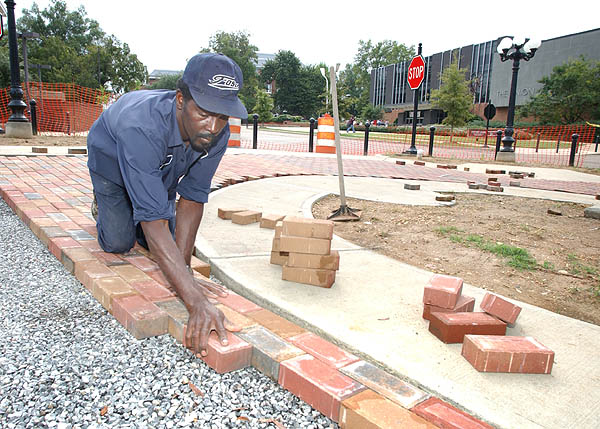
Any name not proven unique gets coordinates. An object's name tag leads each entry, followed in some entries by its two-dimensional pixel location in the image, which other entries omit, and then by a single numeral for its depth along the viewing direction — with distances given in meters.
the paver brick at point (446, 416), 1.57
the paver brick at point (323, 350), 1.93
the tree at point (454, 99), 29.69
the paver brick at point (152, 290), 2.40
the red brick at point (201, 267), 2.88
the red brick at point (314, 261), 2.74
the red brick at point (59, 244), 3.14
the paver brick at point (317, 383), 1.68
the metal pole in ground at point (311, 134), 14.06
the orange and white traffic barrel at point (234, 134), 13.20
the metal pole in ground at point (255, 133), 13.85
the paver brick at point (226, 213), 4.34
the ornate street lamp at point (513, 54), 14.37
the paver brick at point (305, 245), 2.75
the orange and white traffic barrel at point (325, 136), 14.03
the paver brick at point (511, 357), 1.90
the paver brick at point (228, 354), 1.92
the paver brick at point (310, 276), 2.76
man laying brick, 2.05
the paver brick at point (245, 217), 4.16
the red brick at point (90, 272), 2.65
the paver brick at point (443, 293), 2.25
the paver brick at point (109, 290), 2.40
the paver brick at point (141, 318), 2.17
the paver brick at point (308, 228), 2.76
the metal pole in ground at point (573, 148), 13.90
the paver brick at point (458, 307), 2.29
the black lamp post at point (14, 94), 10.97
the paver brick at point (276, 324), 2.17
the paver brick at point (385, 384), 1.71
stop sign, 15.19
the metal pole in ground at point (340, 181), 4.58
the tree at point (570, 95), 36.84
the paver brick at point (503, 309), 2.23
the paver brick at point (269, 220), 4.05
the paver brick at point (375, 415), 1.54
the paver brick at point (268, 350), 1.91
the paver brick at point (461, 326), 2.15
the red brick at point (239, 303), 2.38
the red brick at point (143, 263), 2.87
